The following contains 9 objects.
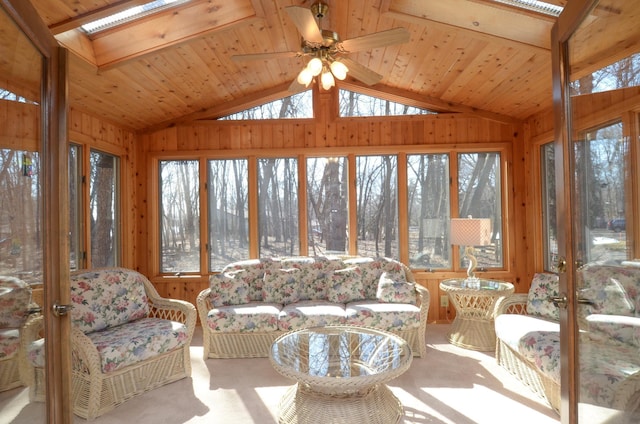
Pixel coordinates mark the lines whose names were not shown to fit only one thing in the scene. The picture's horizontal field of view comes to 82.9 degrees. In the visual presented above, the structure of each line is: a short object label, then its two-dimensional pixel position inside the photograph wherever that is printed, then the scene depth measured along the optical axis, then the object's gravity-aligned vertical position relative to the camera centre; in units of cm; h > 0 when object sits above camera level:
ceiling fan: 211 +109
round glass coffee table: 202 -98
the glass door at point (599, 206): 114 +2
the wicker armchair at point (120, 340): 241 -87
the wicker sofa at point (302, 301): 330 -84
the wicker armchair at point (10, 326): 114 -34
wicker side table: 350 -98
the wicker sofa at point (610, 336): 113 -43
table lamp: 358 -18
